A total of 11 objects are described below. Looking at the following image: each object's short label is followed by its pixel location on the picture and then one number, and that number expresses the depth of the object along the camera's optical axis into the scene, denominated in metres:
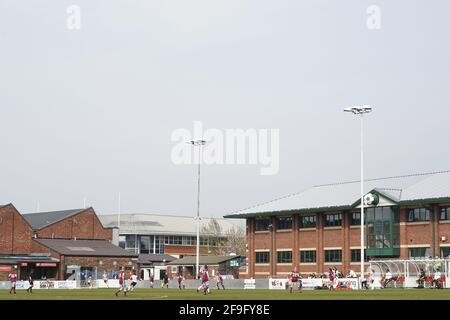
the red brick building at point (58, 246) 100.25
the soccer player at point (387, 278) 67.81
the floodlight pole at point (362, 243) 68.11
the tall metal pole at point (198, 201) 87.90
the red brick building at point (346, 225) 77.88
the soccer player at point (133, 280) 56.38
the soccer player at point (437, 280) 61.88
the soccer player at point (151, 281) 76.56
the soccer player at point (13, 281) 61.16
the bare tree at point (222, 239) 140.25
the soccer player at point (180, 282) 72.28
